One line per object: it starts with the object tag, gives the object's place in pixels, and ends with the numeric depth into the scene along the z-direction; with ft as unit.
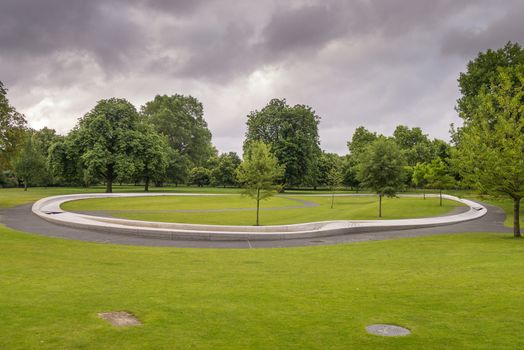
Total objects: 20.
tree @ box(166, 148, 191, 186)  247.50
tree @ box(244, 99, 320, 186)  236.02
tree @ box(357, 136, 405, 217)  107.14
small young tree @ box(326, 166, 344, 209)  153.71
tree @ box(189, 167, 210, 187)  325.21
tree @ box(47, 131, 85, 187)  180.14
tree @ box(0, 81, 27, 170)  118.52
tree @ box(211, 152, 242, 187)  306.35
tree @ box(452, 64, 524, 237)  60.49
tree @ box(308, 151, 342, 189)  296.34
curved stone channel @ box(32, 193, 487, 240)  66.90
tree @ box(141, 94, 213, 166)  276.82
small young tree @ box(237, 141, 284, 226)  91.45
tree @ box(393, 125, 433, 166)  301.22
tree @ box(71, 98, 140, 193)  172.76
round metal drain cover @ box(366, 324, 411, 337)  20.64
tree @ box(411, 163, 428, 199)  165.94
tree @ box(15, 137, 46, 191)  226.58
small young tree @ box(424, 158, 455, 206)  142.46
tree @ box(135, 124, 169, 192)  186.70
